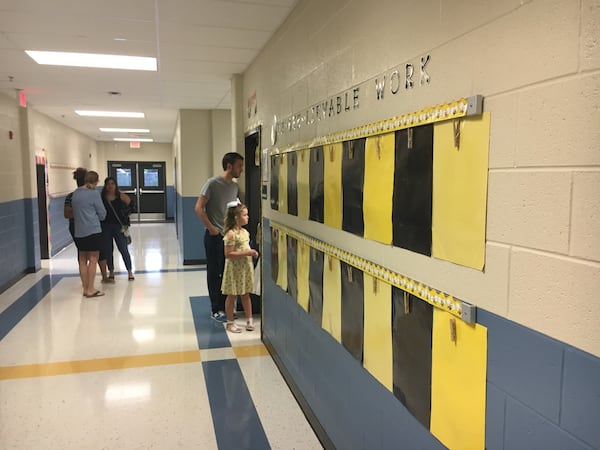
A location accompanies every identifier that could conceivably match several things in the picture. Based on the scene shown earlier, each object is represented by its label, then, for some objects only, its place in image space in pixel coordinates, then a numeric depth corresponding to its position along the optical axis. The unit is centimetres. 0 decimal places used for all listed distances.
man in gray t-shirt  412
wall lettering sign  153
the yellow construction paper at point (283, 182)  308
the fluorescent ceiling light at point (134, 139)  1415
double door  1534
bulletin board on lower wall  124
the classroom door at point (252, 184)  475
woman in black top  598
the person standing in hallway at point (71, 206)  542
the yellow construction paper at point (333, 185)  215
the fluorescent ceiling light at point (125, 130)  1098
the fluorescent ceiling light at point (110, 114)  799
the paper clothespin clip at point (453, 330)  131
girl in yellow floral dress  377
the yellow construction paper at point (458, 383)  122
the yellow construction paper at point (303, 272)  266
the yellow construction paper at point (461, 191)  119
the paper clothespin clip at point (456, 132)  128
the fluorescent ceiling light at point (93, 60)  423
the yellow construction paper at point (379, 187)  167
